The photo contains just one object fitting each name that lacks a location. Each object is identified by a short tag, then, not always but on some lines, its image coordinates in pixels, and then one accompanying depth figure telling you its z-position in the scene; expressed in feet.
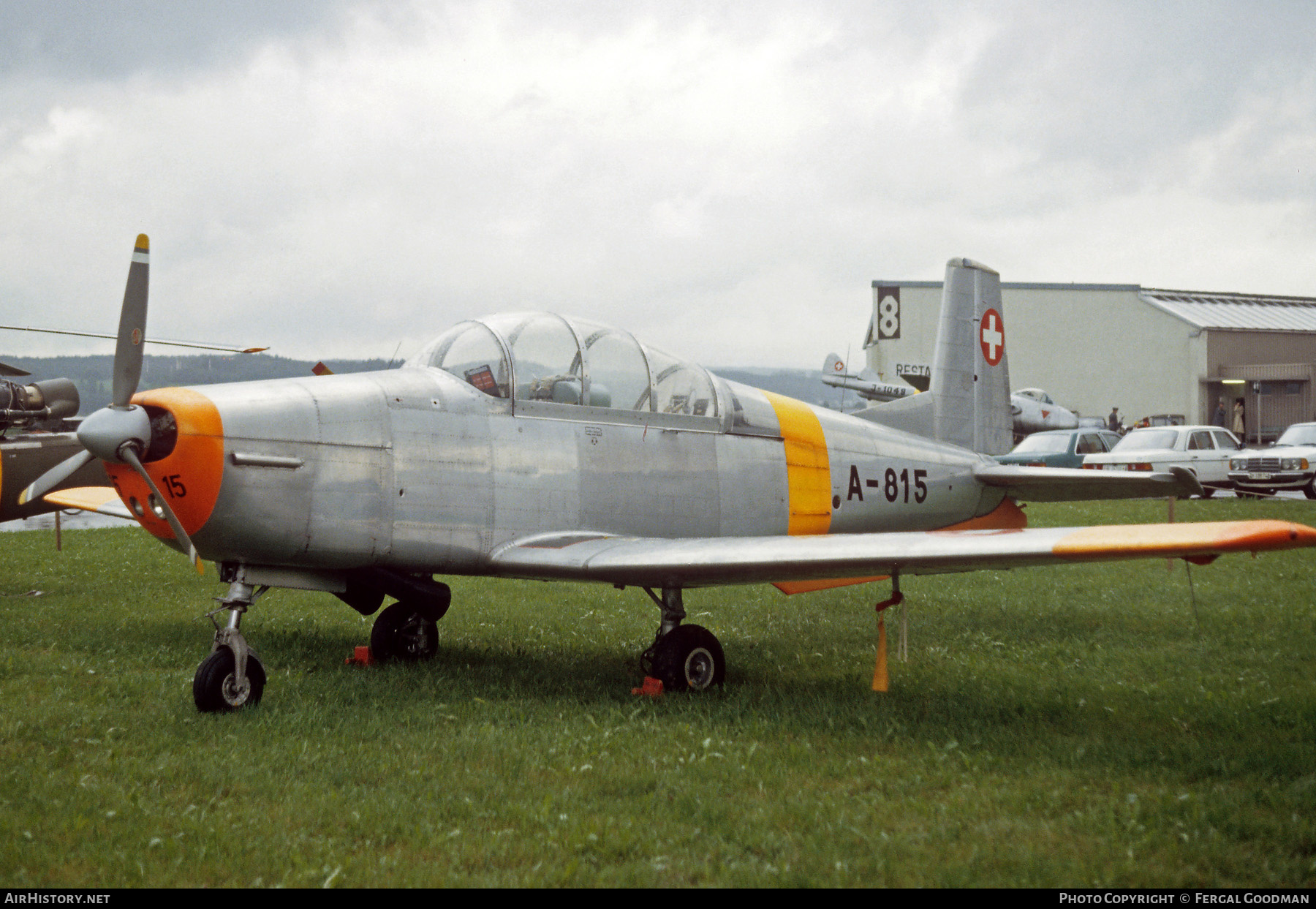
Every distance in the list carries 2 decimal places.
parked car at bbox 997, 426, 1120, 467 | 77.00
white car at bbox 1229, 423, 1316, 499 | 70.69
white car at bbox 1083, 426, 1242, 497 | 70.74
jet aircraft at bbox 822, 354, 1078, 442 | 126.72
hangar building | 154.20
